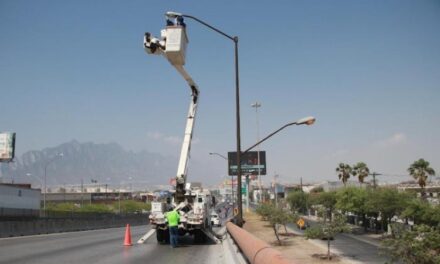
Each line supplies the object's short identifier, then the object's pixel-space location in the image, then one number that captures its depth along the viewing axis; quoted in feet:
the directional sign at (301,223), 133.30
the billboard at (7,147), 293.02
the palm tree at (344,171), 307.37
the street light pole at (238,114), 79.71
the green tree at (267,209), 105.25
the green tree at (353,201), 166.90
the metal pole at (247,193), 275.02
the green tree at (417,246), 28.09
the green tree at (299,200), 335.36
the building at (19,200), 173.41
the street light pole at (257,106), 263.21
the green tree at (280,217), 96.32
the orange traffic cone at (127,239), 74.08
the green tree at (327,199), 223.92
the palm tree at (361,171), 292.98
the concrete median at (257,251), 27.70
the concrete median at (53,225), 100.82
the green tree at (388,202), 139.54
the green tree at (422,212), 106.04
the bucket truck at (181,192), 68.59
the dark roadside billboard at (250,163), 257.12
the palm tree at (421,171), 214.90
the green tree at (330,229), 70.44
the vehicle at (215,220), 163.32
